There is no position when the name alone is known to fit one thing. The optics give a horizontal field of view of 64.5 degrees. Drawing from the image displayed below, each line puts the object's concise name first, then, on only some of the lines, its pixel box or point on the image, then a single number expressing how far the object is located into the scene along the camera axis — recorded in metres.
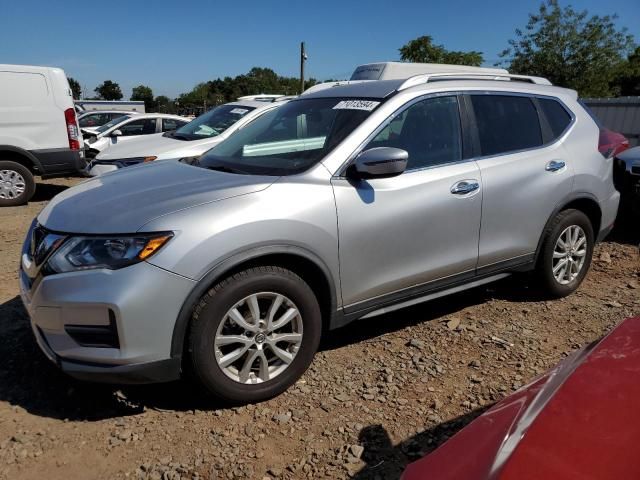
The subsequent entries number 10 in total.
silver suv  2.36
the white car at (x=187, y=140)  6.43
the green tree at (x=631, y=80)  29.53
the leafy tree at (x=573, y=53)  22.38
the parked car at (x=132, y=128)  9.91
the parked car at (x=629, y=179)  5.64
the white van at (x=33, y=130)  7.96
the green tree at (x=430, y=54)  25.81
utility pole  24.20
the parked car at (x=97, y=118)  15.10
